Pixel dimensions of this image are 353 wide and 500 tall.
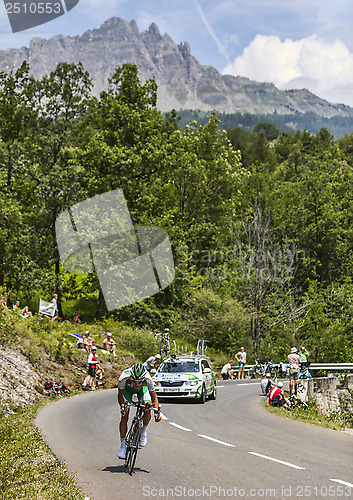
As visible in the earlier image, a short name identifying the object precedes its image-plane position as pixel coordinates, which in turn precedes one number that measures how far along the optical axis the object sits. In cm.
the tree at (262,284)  4566
